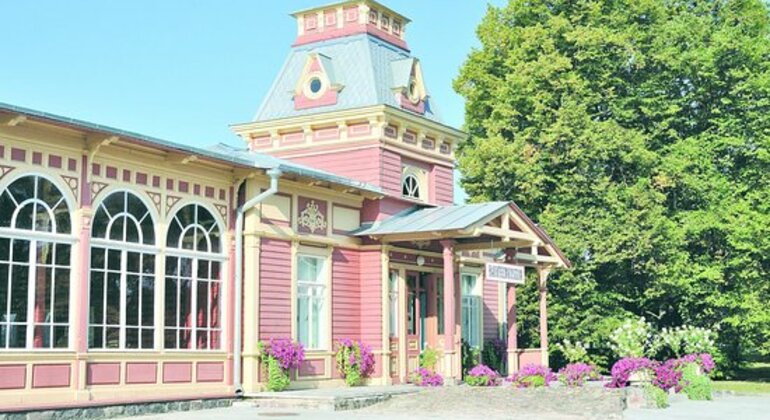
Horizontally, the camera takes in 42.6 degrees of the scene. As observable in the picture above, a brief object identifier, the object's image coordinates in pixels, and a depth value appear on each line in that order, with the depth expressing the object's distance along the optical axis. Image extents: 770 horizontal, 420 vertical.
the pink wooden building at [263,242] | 14.59
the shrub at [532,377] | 20.00
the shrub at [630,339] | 24.55
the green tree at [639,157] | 29.50
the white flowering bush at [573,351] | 26.94
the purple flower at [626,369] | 19.67
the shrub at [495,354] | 24.98
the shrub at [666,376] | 19.75
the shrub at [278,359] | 18.19
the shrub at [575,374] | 19.97
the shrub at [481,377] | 20.64
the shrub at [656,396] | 17.92
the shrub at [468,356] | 23.61
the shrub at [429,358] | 22.11
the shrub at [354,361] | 20.17
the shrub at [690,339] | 25.75
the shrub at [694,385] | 20.64
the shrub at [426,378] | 20.94
